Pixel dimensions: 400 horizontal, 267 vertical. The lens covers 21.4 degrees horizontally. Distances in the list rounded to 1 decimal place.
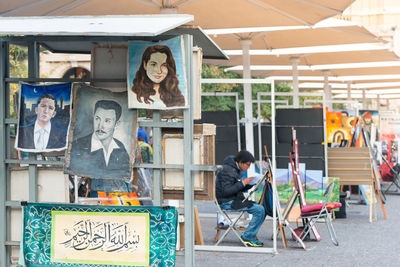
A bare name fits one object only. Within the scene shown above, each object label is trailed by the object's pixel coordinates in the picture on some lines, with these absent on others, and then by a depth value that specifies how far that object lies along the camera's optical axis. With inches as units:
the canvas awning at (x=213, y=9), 518.2
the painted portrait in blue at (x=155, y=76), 296.1
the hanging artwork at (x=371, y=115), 1287.9
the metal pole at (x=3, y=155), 317.4
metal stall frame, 298.5
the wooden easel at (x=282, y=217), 522.1
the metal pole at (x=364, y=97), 1748.6
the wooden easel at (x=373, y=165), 723.4
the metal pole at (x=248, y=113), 629.3
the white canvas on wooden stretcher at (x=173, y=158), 301.9
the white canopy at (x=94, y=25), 265.1
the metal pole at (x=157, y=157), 301.9
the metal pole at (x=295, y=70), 928.0
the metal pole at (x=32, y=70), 315.6
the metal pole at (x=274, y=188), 502.0
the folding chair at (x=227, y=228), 525.1
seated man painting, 531.6
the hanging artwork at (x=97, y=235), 301.9
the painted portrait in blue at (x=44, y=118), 311.7
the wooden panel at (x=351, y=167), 721.9
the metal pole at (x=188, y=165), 296.4
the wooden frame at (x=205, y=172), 306.6
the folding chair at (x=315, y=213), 541.8
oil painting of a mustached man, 305.4
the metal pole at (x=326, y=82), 1178.6
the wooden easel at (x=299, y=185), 548.2
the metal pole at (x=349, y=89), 1456.7
